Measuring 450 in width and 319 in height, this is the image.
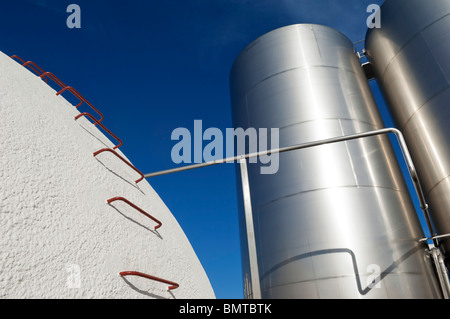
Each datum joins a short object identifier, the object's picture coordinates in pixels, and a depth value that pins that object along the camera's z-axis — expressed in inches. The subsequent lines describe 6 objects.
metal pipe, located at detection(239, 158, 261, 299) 119.7
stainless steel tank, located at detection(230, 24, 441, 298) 264.1
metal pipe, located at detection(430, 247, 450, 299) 271.3
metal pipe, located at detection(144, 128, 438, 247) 157.4
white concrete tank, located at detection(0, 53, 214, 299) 77.6
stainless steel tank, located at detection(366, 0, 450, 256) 299.0
